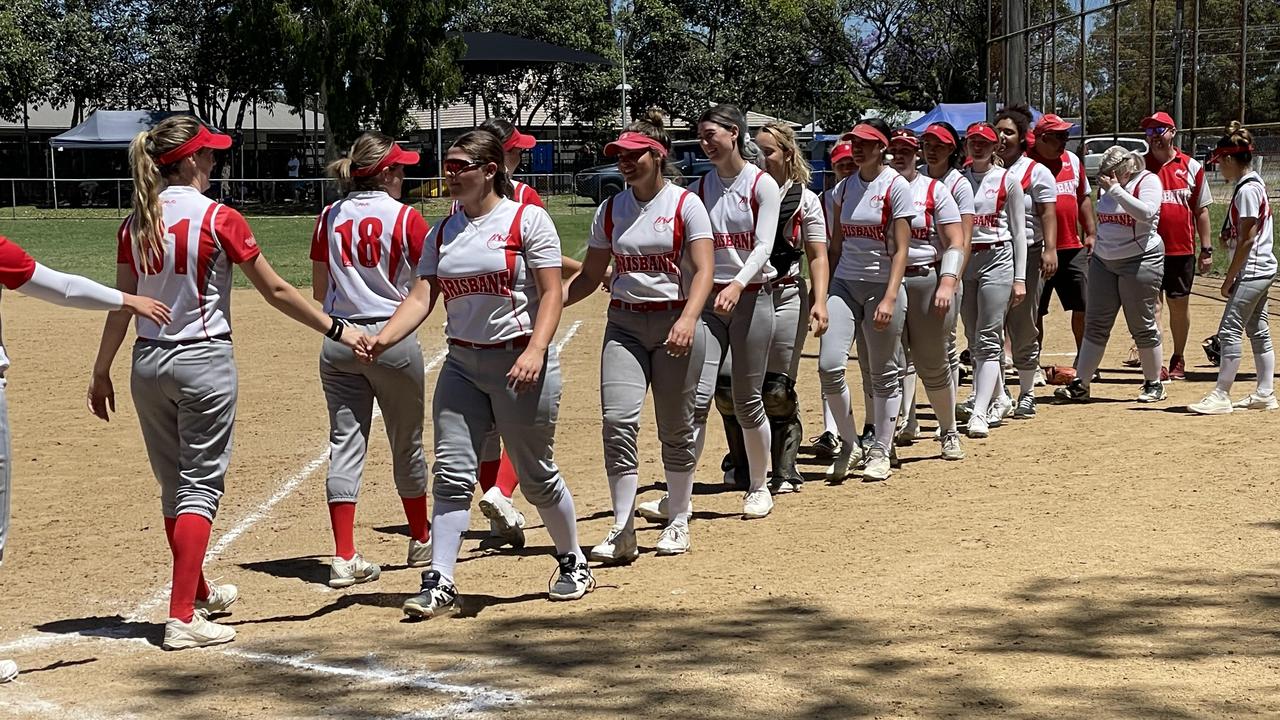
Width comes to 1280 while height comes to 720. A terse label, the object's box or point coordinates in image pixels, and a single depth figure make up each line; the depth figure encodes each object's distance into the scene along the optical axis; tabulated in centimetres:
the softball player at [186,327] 545
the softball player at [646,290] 634
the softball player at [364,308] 636
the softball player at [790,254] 766
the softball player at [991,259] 963
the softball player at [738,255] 705
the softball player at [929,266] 833
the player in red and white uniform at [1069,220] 1072
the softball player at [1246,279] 983
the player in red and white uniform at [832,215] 853
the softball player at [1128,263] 1034
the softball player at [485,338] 570
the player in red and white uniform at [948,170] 878
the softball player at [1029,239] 1012
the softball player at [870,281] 808
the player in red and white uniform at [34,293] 478
